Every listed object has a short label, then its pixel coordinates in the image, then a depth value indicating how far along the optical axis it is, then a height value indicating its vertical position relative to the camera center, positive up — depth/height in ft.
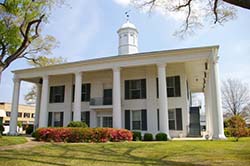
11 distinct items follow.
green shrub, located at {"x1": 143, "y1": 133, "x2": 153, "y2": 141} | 57.98 -4.32
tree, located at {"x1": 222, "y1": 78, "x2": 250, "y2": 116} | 174.50 +13.98
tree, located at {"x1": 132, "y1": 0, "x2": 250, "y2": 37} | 31.67 +15.07
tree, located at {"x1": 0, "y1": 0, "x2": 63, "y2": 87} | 48.70 +20.28
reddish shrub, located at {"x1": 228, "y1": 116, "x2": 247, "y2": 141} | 57.07 -1.73
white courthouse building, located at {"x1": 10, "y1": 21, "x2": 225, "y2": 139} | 57.77 +8.70
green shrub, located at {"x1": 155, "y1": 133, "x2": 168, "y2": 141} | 54.95 -4.07
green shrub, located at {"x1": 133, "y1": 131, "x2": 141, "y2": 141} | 57.93 -4.09
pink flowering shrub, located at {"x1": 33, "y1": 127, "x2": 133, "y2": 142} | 50.16 -3.27
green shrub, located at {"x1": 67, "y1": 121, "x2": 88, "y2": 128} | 57.77 -1.24
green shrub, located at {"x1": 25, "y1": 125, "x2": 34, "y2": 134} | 90.48 -4.06
